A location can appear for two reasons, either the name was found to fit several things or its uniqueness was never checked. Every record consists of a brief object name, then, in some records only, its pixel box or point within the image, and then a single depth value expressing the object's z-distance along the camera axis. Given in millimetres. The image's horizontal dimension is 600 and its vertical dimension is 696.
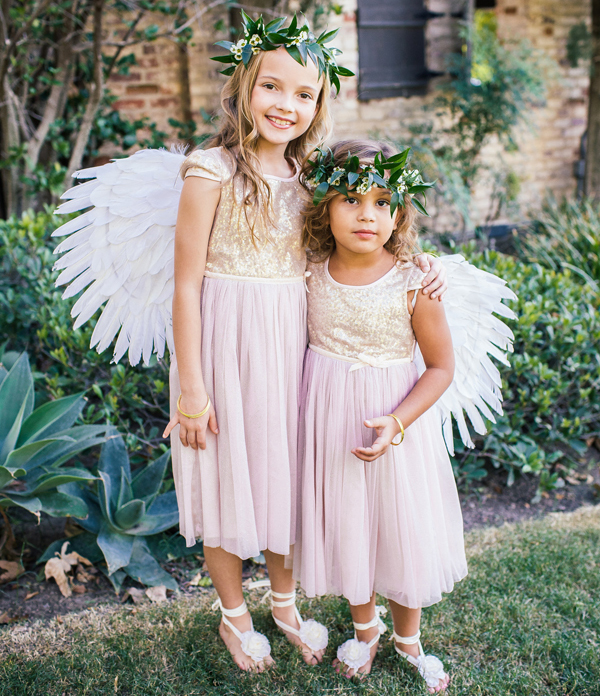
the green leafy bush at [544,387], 3131
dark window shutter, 5523
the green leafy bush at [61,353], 2871
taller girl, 1770
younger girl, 1796
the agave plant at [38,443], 2271
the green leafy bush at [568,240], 4387
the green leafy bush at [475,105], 5508
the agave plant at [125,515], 2402
